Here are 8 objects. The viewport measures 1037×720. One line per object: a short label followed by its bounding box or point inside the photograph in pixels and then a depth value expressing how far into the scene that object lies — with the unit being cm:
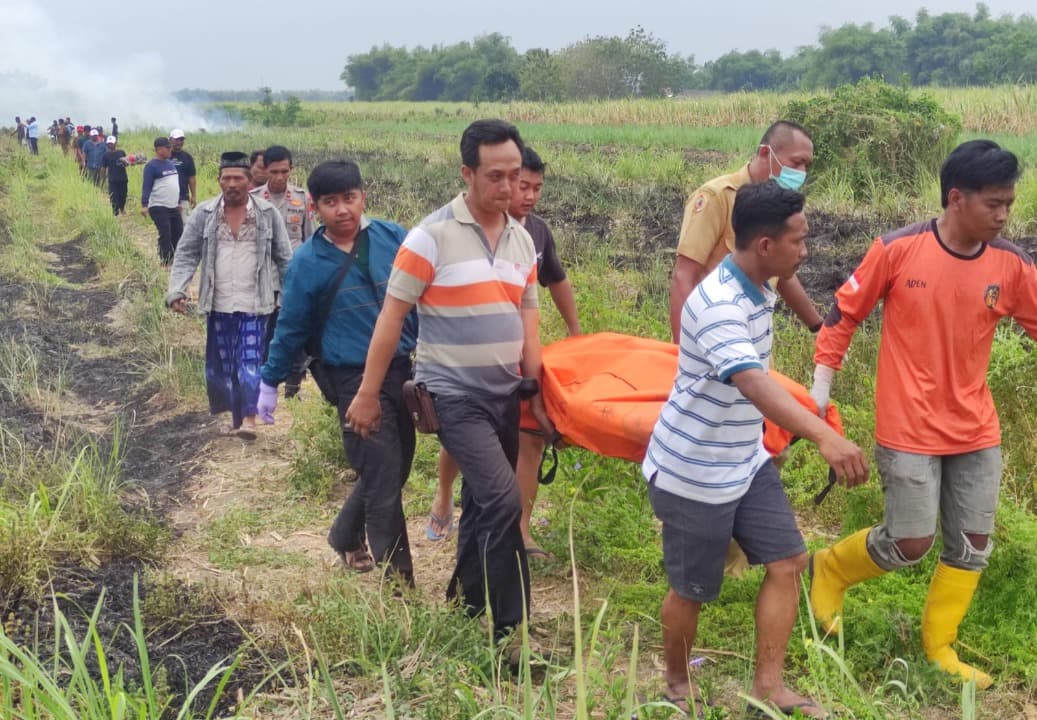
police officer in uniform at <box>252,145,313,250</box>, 693
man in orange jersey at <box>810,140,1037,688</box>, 346
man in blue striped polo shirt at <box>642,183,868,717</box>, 308
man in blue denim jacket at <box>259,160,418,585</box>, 438
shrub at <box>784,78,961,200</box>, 1432
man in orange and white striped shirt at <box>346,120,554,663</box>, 376
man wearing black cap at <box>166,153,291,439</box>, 656
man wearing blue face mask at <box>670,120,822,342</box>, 435
